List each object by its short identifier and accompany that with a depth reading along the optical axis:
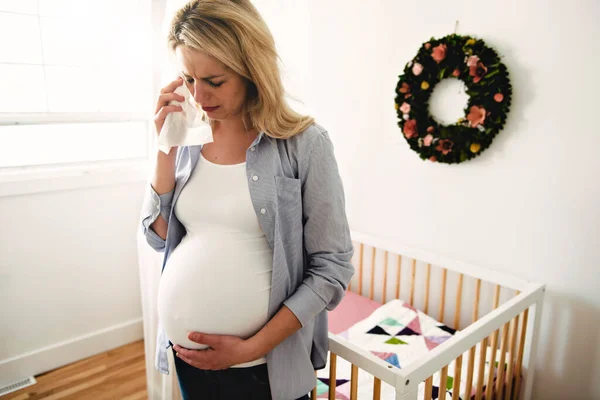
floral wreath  1.65
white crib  1.12
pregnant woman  0.94
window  2.01
